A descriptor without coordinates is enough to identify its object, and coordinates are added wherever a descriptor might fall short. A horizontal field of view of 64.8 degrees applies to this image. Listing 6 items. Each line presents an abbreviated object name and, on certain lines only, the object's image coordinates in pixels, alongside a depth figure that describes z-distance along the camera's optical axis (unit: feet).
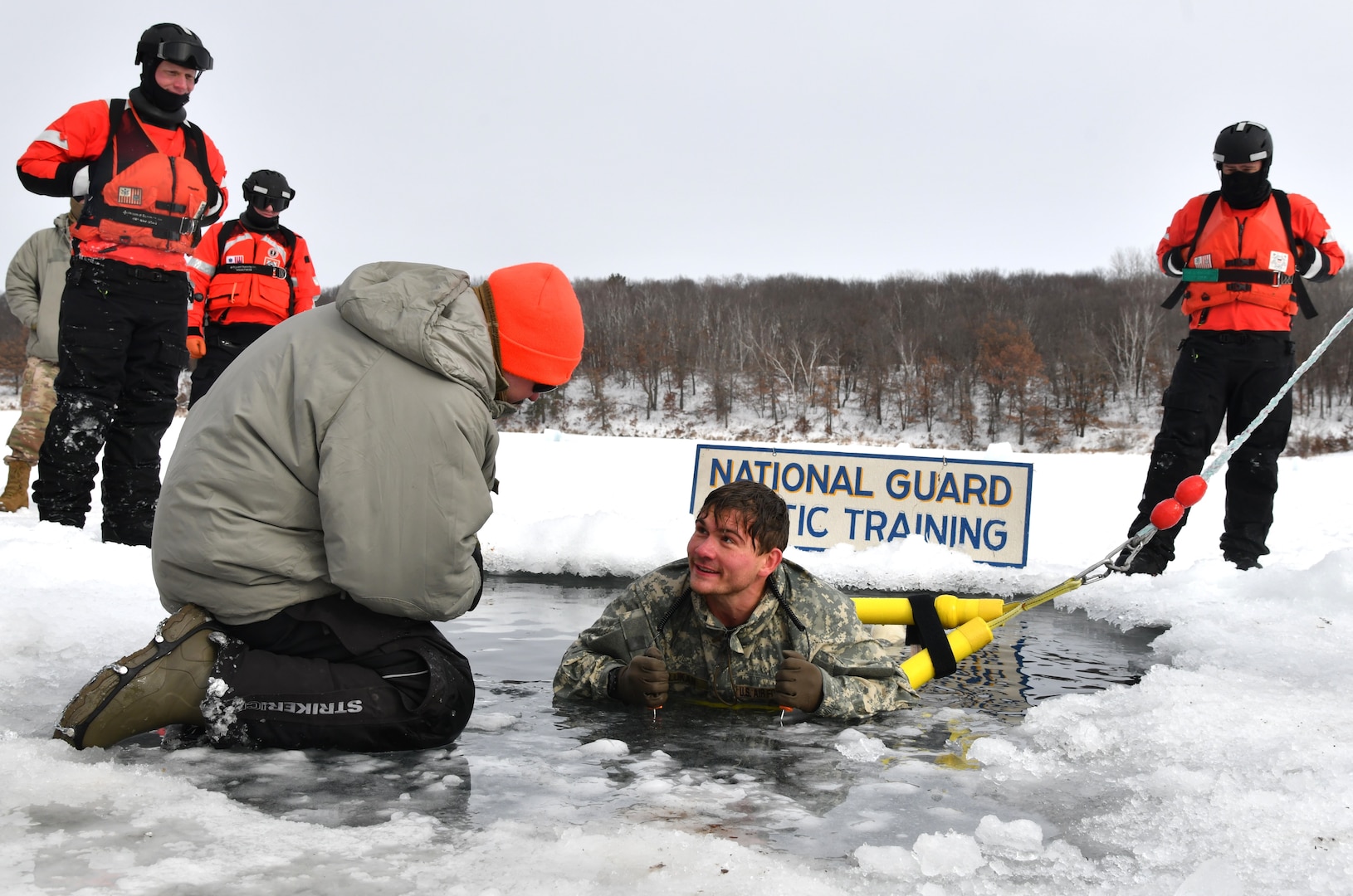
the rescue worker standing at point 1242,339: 20.67
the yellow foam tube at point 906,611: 14.23
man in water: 12.19
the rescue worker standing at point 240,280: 25.14
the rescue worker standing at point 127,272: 18.25
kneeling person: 9.46
